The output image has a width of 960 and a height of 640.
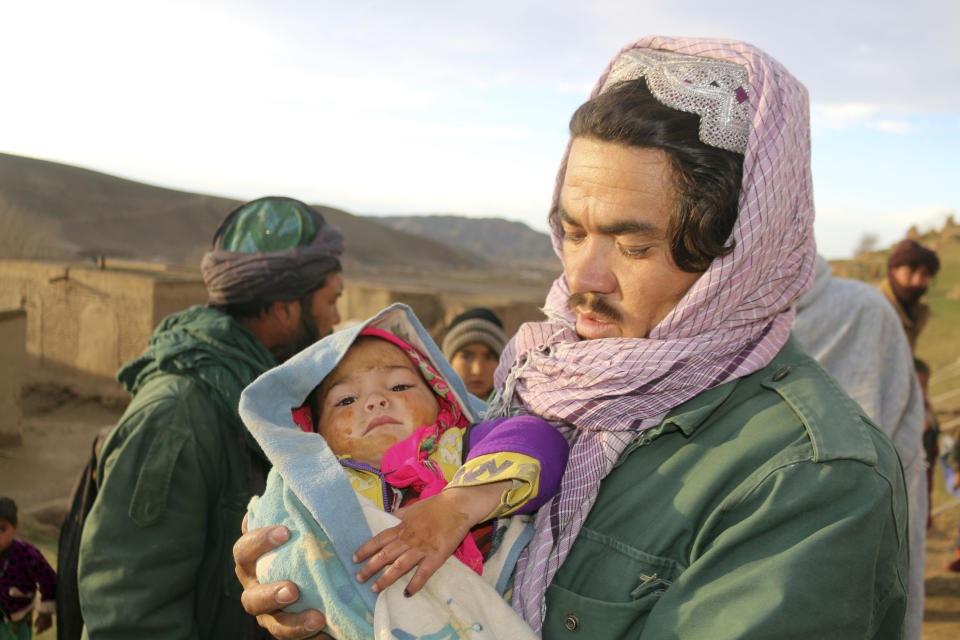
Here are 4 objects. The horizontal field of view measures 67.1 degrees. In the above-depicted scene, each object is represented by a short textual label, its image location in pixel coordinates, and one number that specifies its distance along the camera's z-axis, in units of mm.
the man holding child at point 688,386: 1325
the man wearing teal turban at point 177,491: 2234
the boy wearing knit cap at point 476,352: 4336
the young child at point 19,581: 3721
